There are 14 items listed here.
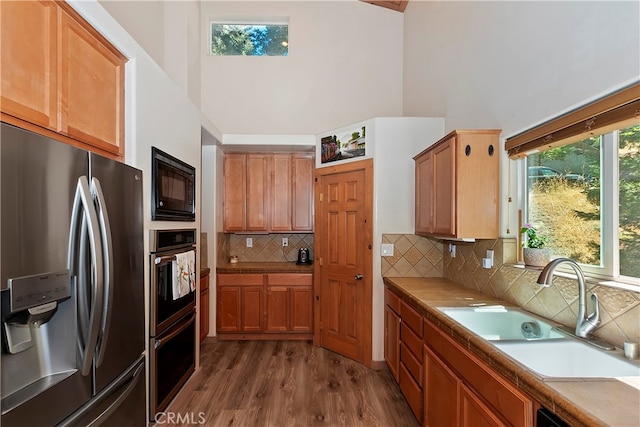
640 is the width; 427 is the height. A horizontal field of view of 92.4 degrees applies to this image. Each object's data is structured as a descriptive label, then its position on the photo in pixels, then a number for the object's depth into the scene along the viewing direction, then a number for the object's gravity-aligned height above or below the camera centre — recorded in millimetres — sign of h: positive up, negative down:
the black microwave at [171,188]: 2059 +182
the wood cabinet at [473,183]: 2146 +206
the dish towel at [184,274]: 2238 -474
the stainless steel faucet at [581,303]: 1405 -422
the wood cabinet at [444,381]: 1219 -892
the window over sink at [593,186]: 1393 +144
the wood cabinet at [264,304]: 3850 -1153
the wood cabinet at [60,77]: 1101 +586
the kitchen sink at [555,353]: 1239 -628
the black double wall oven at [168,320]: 1990 -778
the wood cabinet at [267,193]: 4156 +263
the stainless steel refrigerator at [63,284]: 966 -267
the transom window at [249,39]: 4102 +2327
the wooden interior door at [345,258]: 3168 -502
